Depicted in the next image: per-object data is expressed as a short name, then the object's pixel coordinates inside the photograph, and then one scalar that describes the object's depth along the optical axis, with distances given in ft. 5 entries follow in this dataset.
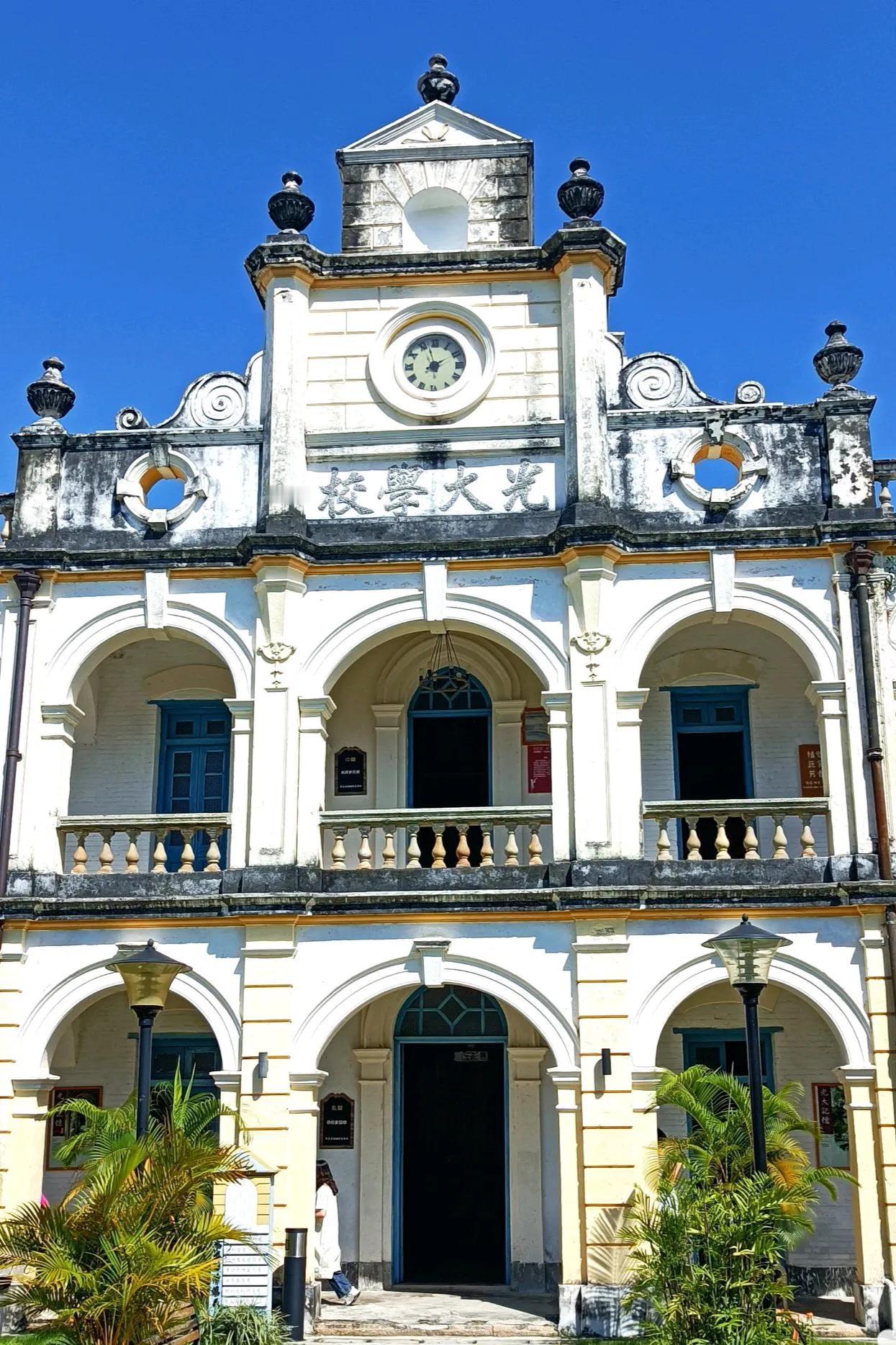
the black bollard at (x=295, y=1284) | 44.01
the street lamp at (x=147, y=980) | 37.88
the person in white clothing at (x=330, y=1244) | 48.93
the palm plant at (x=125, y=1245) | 33.30
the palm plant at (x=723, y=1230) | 35.29
